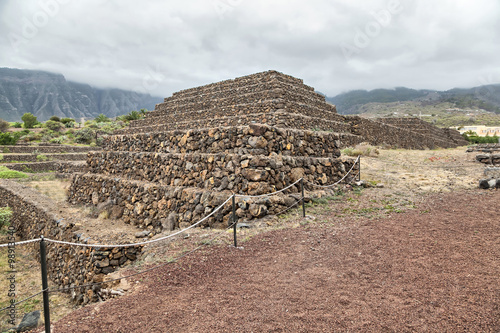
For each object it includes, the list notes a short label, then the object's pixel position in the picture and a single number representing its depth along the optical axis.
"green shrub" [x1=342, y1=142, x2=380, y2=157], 16.39
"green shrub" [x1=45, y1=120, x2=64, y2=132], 45.34
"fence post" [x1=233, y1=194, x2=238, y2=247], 5.57
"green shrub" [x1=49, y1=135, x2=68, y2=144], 38.34
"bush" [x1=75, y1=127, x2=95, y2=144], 40.53
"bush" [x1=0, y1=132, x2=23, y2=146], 31.44
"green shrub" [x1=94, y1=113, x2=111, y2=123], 56.97
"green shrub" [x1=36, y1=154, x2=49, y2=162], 28.92
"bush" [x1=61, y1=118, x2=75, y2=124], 53.74
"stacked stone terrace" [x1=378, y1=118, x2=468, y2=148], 35.72
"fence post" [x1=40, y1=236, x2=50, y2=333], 3.05
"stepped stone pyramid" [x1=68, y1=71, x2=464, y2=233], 7.51
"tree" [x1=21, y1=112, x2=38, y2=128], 47.43
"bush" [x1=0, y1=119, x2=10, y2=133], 43.12
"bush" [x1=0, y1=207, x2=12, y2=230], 11.83
